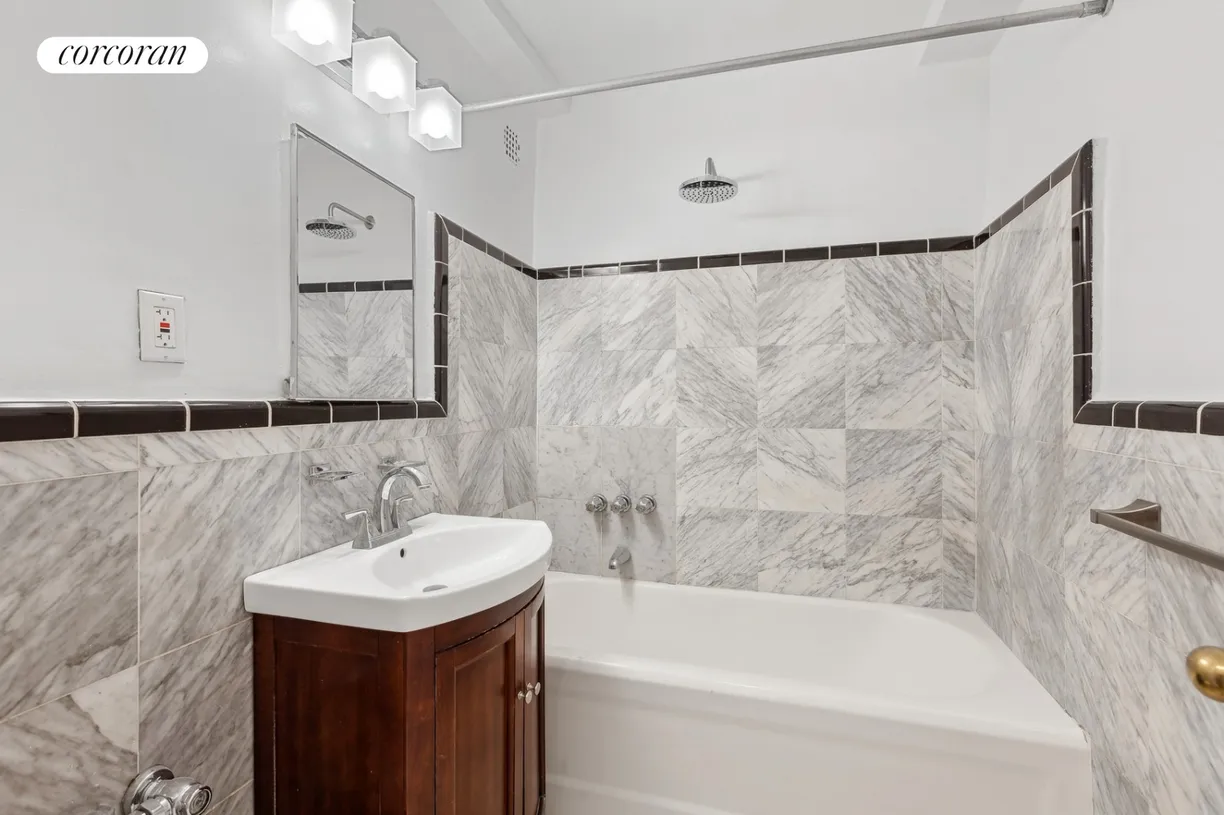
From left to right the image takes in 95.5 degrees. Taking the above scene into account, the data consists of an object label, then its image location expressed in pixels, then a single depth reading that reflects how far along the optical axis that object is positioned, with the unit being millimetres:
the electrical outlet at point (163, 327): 1002
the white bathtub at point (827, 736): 1368
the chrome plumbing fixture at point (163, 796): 894
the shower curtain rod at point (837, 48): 1350
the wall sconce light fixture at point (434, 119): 1707
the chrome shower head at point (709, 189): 2006
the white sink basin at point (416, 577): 1047
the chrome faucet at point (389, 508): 1464
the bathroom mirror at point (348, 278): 1344
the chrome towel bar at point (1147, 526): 839
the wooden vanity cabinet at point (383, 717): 1045
